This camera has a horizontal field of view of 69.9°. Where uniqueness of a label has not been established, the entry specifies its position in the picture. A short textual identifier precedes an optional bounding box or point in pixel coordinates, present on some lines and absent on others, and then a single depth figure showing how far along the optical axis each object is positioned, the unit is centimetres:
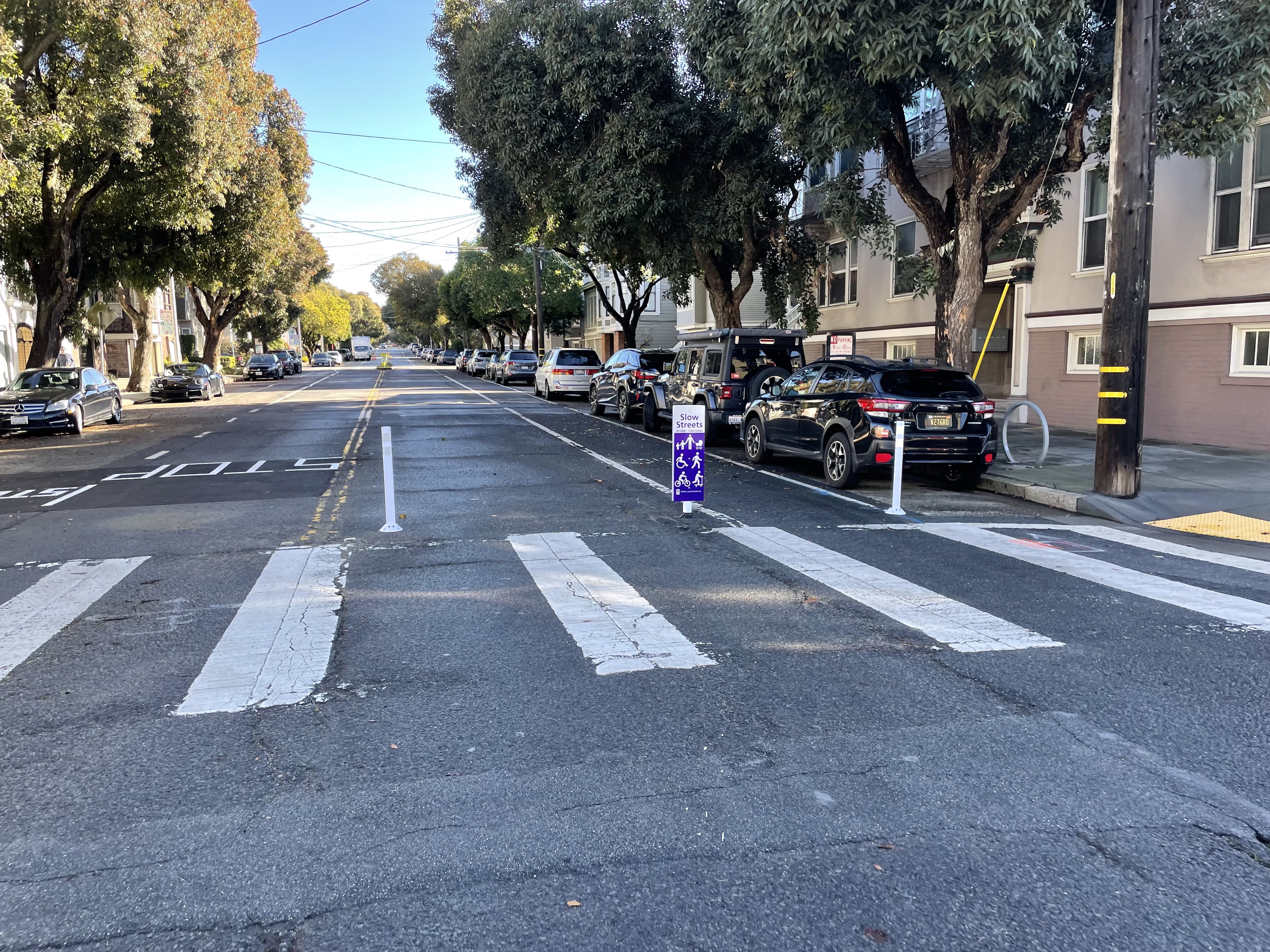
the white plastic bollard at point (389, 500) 881
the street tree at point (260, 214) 2661
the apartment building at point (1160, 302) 1399
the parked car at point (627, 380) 2023
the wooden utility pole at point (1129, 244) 977
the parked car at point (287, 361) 5666
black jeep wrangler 1527
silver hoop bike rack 1204
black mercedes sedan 1825
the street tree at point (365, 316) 16932
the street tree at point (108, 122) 1677
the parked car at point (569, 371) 2934
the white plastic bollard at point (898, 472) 984
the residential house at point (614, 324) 4719
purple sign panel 900
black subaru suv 1084
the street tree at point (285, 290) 4534
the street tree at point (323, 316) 9425
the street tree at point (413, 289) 9600
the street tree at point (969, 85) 1034
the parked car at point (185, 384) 3123
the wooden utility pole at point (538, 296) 4575
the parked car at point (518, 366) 4097
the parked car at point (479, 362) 5312
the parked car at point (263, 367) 5141
